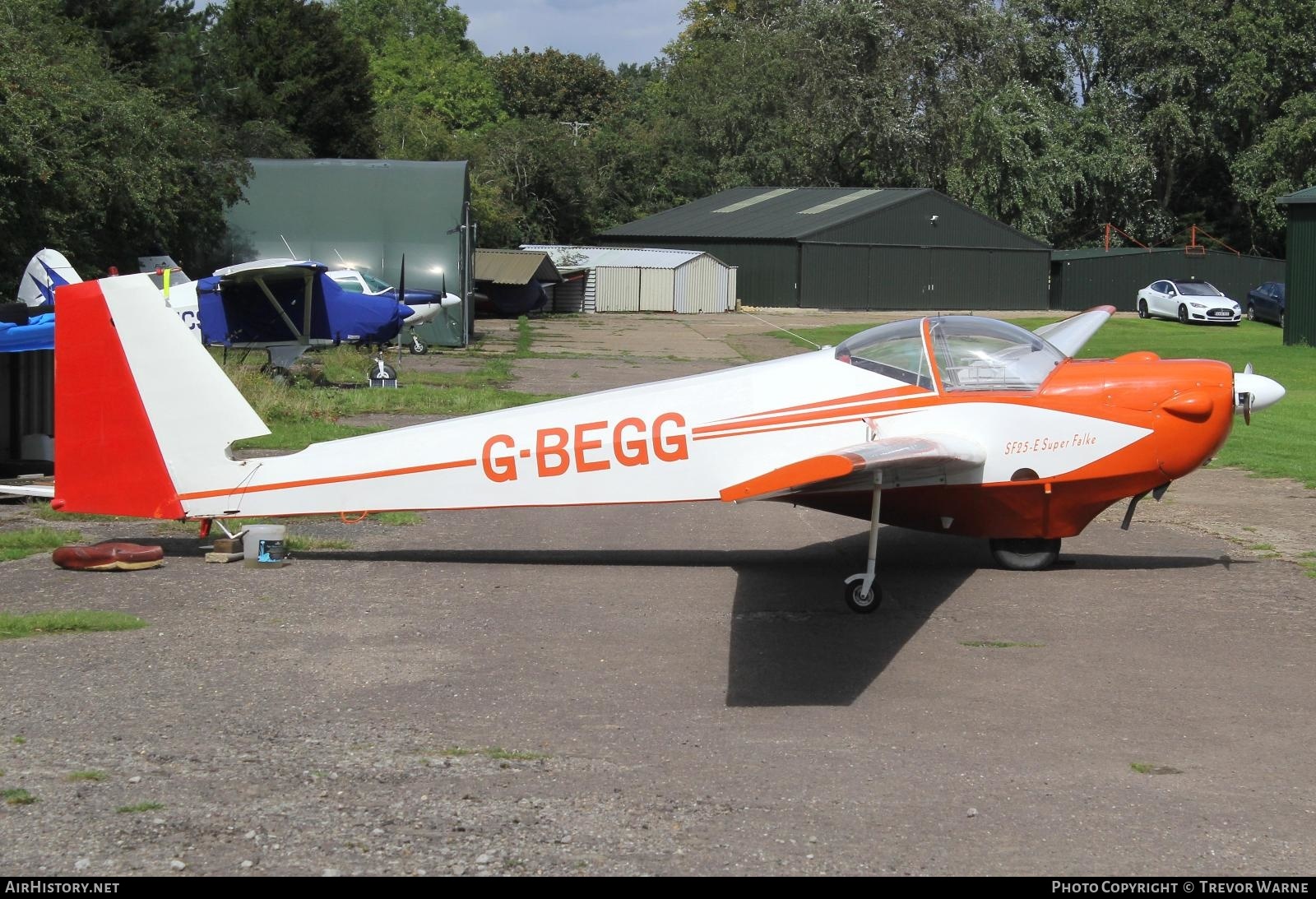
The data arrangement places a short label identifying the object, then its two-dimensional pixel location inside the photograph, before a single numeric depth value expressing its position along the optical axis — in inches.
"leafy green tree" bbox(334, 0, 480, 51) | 5315.0
